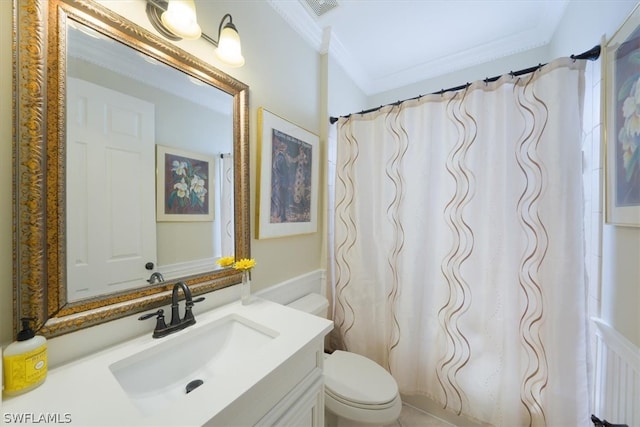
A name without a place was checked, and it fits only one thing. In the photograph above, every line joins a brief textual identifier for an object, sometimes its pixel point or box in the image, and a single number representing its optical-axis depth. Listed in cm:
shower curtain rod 94
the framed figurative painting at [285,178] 121
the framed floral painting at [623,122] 73
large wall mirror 58
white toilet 100
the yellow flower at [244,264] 100
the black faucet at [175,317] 77
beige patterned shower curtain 101
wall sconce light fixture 75
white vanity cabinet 54
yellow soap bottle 50
